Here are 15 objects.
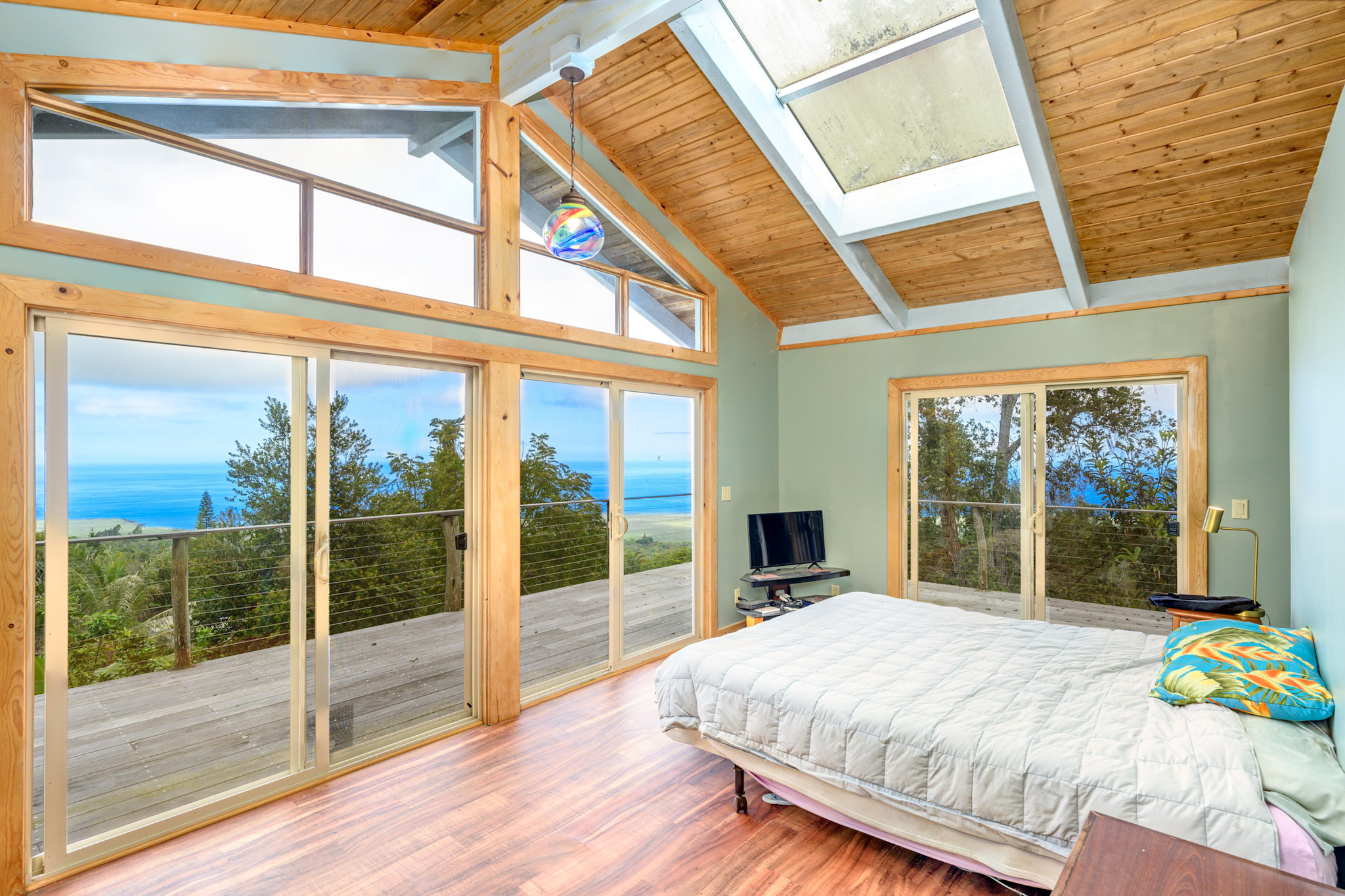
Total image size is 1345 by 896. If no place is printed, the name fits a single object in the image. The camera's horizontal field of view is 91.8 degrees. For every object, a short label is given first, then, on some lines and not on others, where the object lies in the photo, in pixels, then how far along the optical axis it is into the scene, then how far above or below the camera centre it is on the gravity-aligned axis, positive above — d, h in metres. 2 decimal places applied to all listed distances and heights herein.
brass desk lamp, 3.12 -0.38
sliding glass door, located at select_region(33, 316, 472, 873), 2.21 -0.49
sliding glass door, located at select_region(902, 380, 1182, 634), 3.93 -0.37
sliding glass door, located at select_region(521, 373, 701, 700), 3.69 -0.50
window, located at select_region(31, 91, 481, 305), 2.25 +1.07
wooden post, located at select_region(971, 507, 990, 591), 4.49 -0.80
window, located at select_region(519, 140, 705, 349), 3.61 +1.01
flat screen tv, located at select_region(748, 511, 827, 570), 4.75 -0.70
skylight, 3.03 +1.86
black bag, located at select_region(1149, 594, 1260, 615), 3.08 -0.78
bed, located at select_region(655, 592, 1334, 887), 1.74 -0.91
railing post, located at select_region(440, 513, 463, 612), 3.27 -0.62
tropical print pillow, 2.03 -0.76
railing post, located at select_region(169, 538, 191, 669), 2.42 -0.60
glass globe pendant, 3.21 +1.07
